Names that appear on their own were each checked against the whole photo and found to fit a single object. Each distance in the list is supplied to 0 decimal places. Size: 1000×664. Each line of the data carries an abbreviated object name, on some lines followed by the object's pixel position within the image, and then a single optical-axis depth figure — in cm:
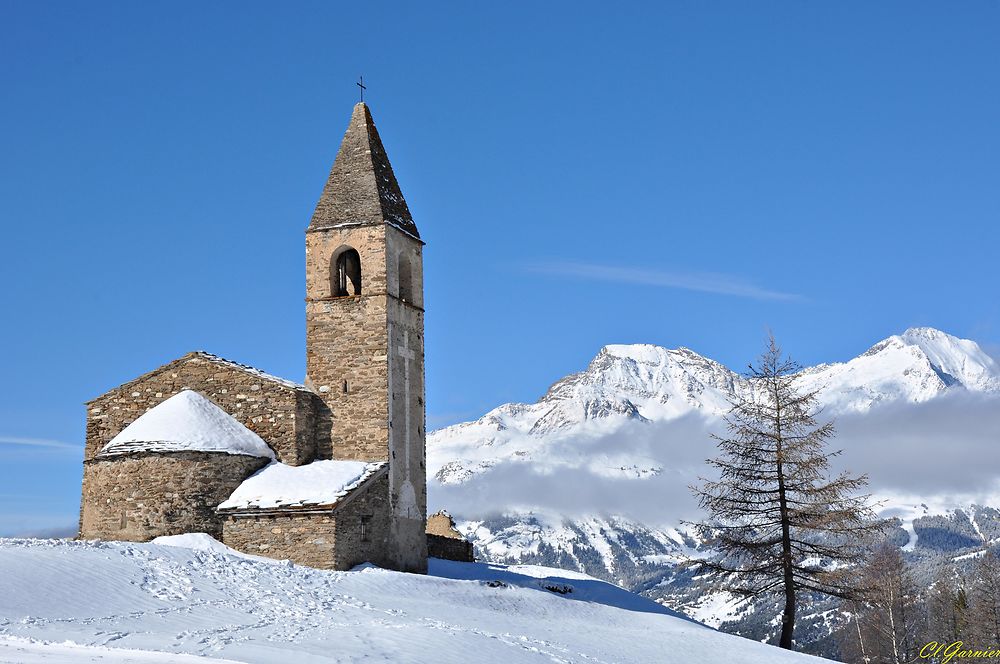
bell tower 3916
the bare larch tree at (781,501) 3753
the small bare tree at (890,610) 5269
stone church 3534
